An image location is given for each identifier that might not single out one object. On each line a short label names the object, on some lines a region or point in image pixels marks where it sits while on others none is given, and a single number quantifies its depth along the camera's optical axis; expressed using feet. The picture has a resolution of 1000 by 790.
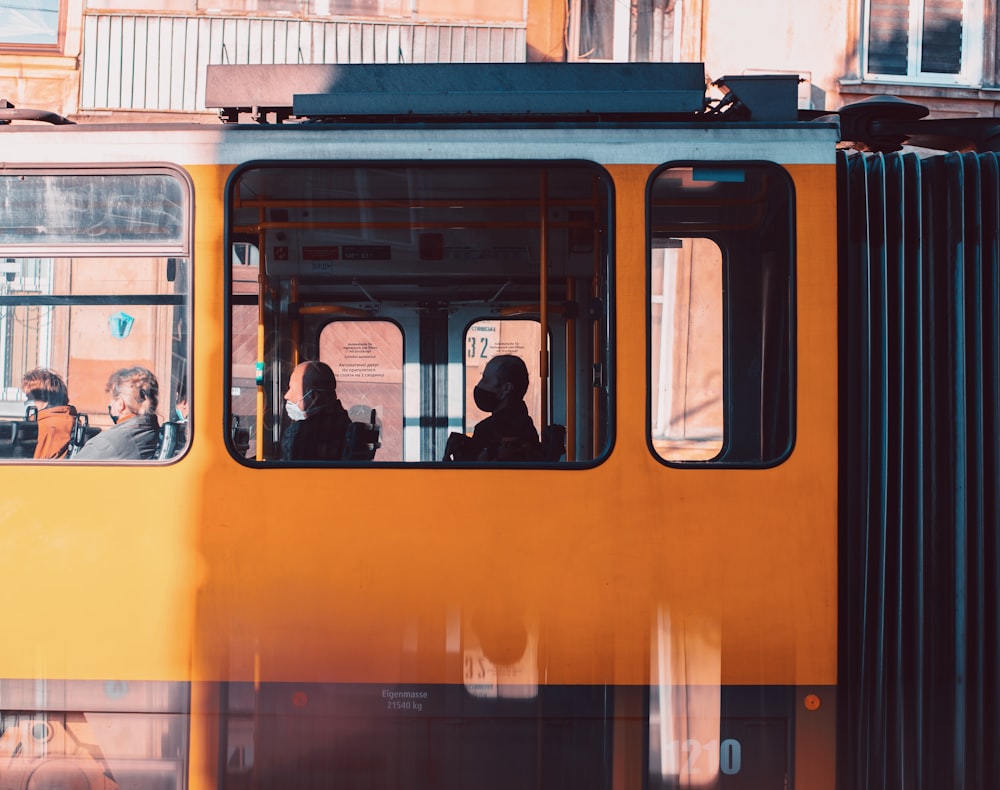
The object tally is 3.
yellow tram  11.07
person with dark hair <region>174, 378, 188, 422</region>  11.28
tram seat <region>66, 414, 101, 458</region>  11.32
